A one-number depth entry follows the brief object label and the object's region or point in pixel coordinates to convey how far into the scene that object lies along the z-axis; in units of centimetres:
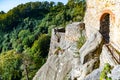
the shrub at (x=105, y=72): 462
